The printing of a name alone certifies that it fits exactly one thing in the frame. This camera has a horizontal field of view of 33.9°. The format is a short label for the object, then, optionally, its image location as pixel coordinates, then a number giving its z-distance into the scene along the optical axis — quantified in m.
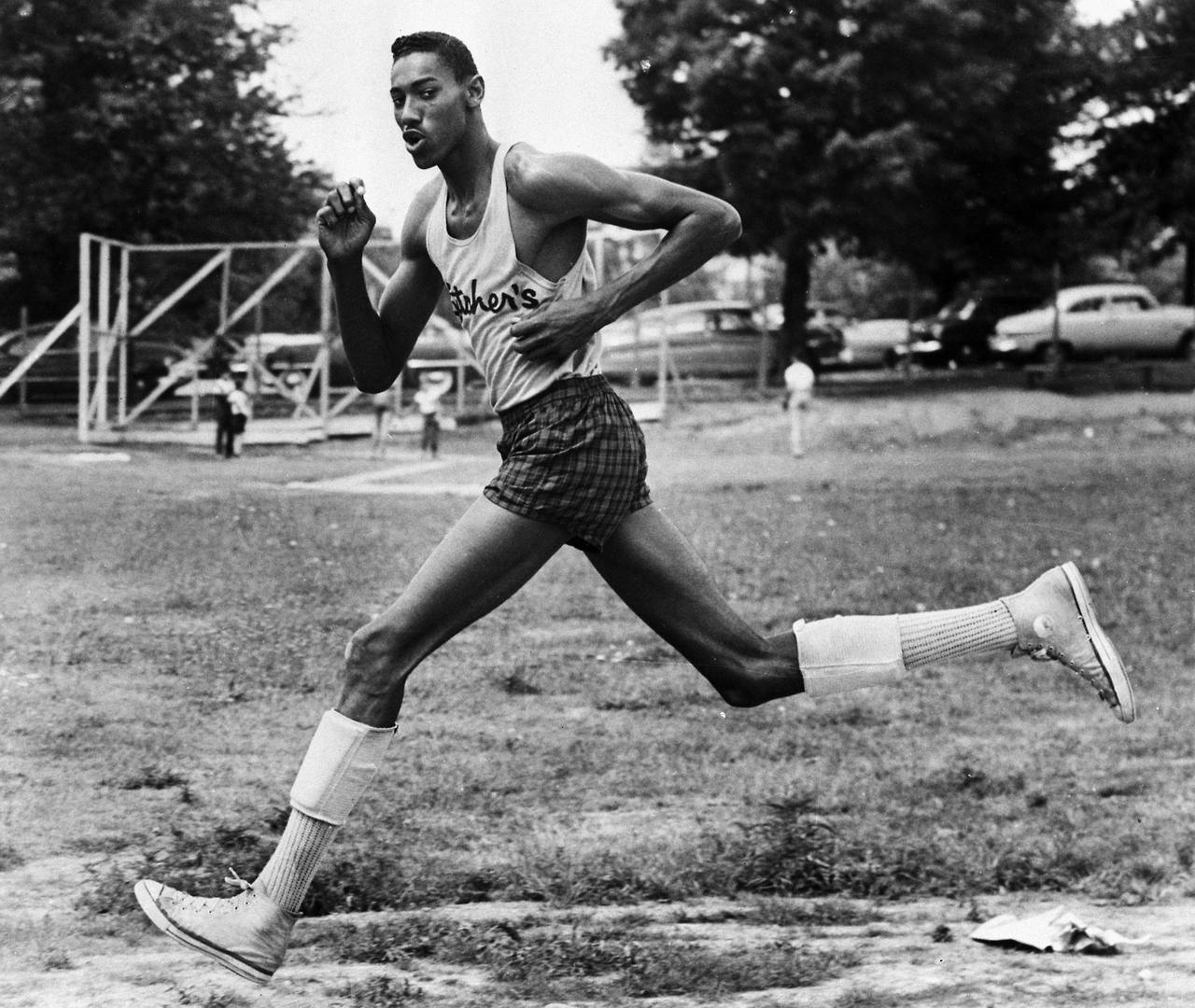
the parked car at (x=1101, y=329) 30.97
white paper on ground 4.75
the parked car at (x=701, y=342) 27.47
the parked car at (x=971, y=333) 32.25
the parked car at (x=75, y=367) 23.37
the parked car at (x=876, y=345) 32.75
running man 4.18
